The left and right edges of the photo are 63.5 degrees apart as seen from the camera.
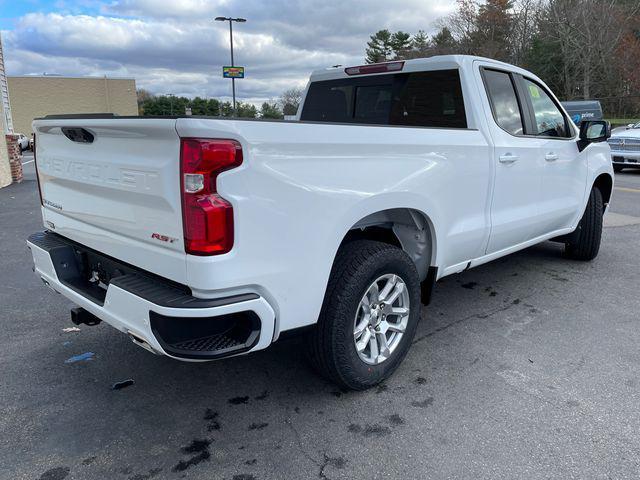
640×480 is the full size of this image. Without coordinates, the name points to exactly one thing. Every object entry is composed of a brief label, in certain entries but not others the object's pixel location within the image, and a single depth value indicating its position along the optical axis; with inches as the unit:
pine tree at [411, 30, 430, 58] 1711.4
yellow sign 1215.6
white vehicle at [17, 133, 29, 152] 1303.4
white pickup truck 85.0
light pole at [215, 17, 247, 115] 1125.5
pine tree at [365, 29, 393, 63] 2443.4
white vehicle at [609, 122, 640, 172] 565.6
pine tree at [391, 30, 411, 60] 2354.7
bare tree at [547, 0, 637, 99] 1301.7
